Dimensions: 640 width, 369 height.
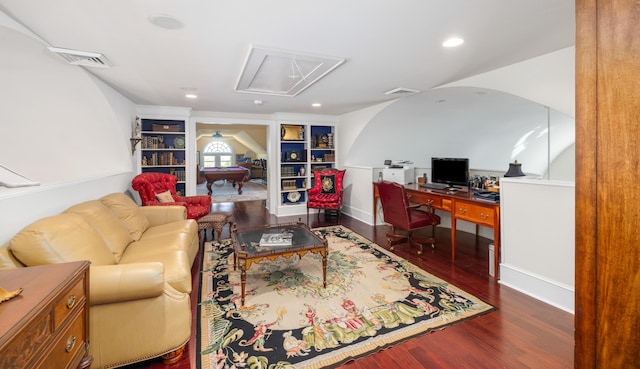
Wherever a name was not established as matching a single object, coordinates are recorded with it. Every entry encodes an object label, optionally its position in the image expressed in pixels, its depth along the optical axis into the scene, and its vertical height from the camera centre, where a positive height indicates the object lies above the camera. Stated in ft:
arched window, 49.08 +4.87
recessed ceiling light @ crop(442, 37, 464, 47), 7.58 +3.85
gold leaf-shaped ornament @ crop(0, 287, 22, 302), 3.15 -1.29
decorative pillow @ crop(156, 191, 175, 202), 13.08 -0.70
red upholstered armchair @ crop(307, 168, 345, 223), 17.83 -0.64
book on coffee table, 8.94 -1.90
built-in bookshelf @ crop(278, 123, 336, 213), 20.62 +1.89
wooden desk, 9.45 -0.99
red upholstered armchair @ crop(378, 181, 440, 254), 11.69 -1.46
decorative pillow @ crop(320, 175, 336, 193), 18.70 -0.18
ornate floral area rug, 6.10 -3.51
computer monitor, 12.54 +0.46
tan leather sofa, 5.23 -2.16
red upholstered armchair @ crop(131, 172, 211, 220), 12.52 -0.62
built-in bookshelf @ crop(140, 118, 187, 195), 16.94 +2.07
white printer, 15.24 +0.46
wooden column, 2.28 -0.03
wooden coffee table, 7.97 -2.01
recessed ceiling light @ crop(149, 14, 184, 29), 6.23 +3.68
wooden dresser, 2.88 -1.63
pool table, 29.43 +0.73
